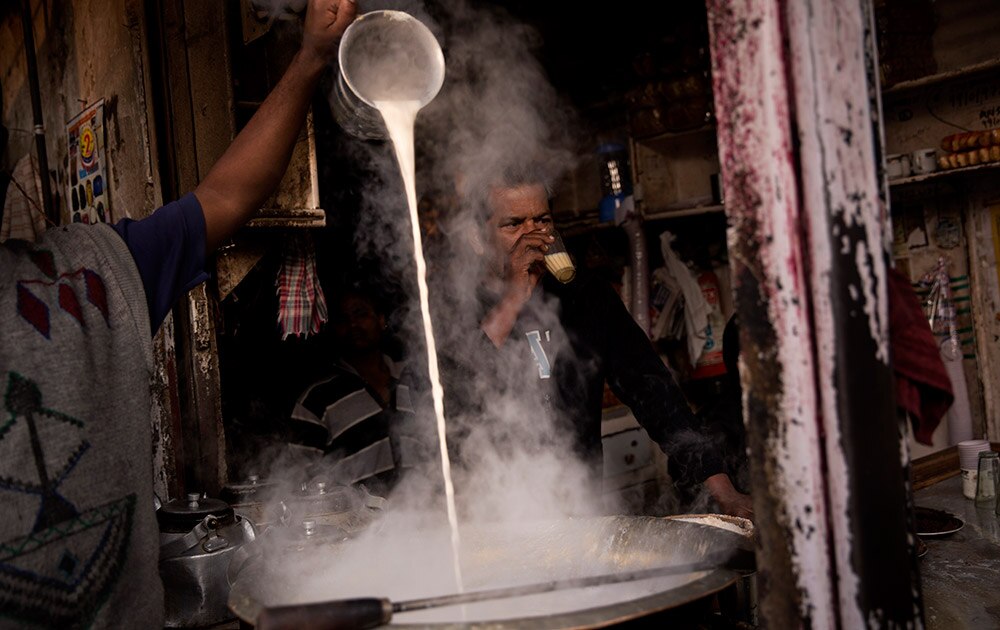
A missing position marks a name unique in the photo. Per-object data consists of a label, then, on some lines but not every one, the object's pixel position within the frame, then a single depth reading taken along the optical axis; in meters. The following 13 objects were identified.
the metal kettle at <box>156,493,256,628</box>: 1.73
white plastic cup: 2.58
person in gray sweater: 1.21
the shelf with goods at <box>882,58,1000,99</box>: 3.52
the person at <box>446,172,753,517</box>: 2.68
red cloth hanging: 0.91
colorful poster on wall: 2.93
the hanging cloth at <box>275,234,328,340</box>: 2.82
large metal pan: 1.26
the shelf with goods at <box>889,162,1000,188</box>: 3.55
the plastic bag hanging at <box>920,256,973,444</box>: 3.88
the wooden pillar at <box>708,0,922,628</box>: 0.87
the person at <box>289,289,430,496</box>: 3.80
